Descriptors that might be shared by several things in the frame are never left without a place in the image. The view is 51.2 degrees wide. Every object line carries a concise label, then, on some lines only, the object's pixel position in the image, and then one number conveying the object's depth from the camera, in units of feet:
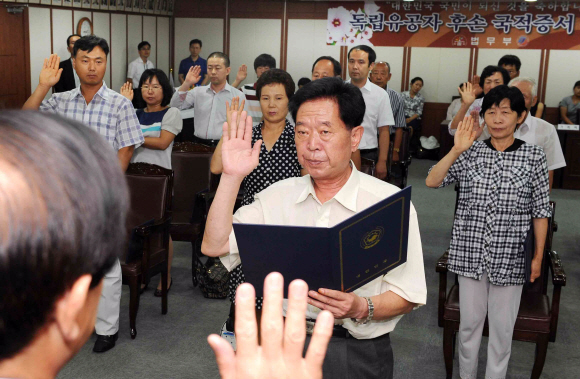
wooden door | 26.25
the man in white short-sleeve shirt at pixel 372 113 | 16.06
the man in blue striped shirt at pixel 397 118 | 17.99
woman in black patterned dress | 9.96
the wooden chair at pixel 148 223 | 11.77
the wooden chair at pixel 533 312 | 9.56
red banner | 35.86
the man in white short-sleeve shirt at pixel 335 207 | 5.61
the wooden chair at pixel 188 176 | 15.11
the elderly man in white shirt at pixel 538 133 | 12.25
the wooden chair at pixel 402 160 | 16.81
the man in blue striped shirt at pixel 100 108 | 11.15
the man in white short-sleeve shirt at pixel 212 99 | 19.11
